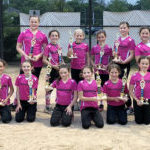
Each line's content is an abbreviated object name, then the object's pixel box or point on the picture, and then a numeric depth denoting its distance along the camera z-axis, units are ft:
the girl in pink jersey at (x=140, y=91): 14.60
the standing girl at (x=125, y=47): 15.93
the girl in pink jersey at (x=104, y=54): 16.71
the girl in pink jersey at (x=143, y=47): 15.39
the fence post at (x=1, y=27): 24.14
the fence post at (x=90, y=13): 23.70
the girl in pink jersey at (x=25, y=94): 15.42
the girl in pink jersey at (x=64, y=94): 15.07
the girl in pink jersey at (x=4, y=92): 15.57
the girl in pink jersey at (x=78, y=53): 16.70
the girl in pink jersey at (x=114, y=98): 15.02
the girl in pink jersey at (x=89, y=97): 14.64
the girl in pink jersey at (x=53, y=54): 16.53
